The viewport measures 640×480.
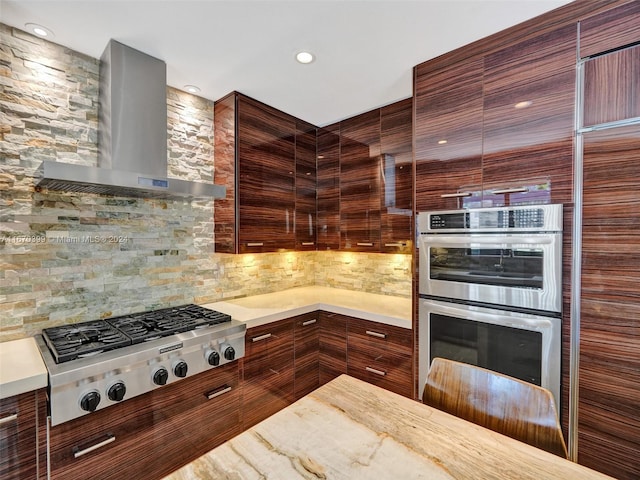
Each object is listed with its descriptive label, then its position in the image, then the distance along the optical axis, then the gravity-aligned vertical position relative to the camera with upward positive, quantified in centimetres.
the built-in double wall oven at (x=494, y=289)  144 -30
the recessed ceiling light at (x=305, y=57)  173 +106
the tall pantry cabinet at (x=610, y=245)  126 -5
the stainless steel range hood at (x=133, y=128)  165 +64
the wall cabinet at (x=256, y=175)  224 +48
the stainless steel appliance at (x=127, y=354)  125 -58
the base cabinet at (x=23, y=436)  113 -79
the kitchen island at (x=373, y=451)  73 -59
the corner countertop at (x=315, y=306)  207 -58
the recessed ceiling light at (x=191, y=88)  214 +107
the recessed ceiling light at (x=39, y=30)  150 +107
